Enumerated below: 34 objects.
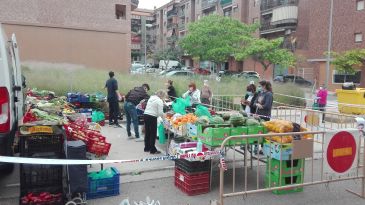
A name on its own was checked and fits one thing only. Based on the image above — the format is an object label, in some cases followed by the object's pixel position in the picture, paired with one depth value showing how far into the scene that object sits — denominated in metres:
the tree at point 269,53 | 30.28
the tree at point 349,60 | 27.72
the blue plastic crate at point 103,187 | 5.51
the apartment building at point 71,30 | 27.06
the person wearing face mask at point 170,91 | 13.04
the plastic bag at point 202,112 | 7.78
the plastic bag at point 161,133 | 8.51
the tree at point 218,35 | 35.38
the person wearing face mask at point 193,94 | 11.08
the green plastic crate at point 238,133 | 5.70
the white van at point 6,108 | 5.12
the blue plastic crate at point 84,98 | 13.27
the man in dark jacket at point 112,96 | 11.89
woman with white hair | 7.97
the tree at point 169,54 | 52.97
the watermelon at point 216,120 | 6.45
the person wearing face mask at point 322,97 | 14.58
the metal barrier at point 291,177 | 4.94
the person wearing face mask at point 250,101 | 9.42
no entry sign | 5.38
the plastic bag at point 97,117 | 12.52
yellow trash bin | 15.39
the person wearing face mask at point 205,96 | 11.83
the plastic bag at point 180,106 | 9.06
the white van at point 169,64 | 49.88
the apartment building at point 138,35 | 70.88
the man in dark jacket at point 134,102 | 9.77
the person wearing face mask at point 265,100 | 8.52
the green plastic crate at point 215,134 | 5.83
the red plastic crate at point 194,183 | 5.73
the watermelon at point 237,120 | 6.29
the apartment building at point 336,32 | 32.47
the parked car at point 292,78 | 31.98
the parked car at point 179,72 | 25.23
